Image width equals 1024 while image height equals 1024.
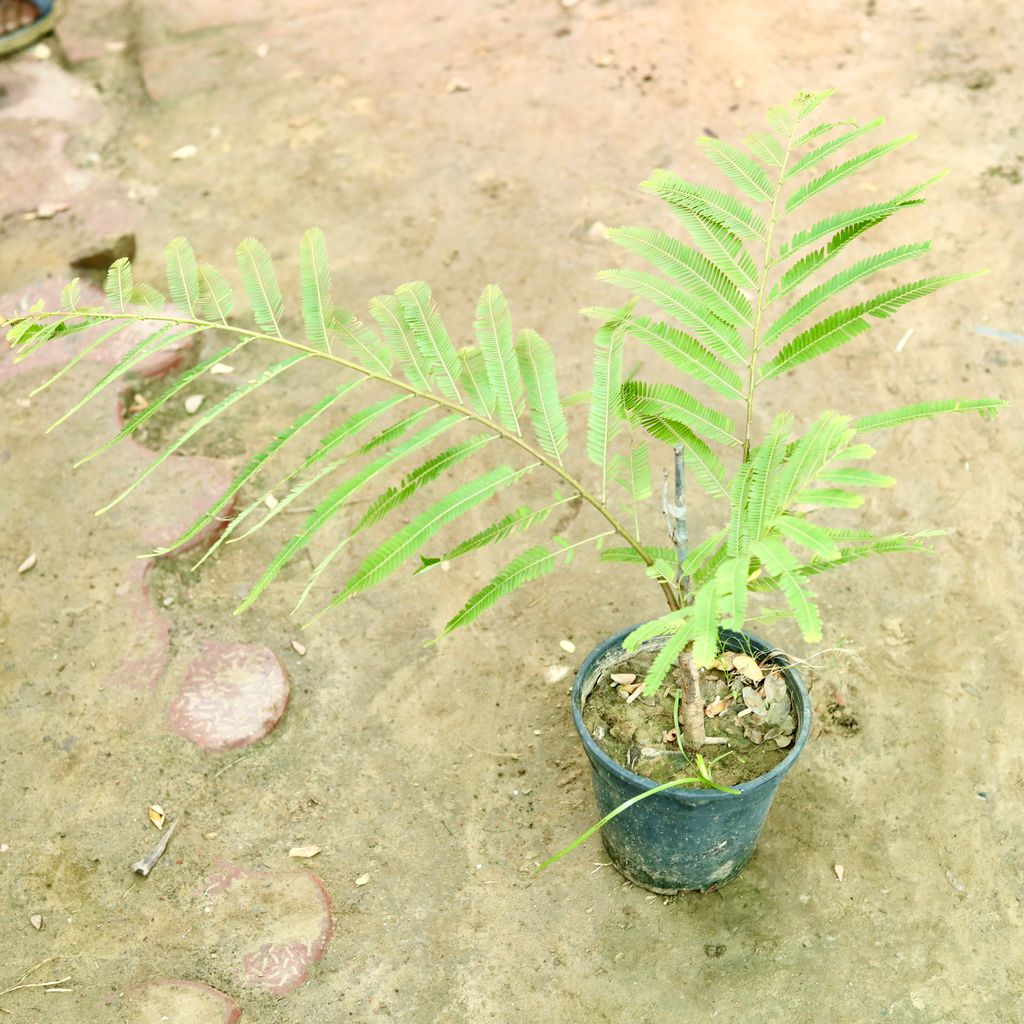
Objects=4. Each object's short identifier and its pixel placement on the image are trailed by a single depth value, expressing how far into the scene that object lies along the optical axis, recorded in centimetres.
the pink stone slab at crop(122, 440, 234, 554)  351
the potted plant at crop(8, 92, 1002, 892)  193
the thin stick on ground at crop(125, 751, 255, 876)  277
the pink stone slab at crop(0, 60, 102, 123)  545
